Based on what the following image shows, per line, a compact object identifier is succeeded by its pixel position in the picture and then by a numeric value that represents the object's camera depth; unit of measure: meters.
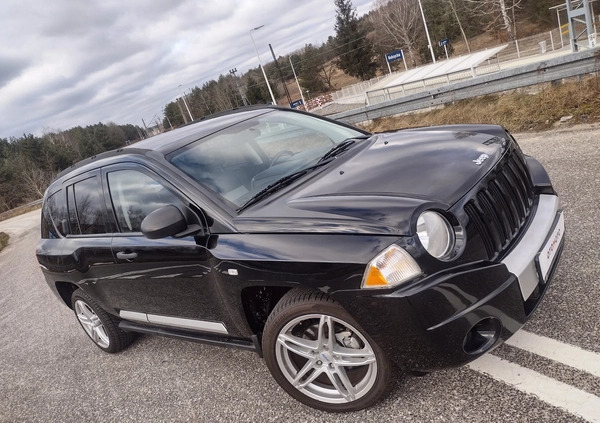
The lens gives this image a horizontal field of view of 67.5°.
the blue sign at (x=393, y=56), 40.69
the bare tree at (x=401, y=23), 59.12
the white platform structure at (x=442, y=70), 24.94
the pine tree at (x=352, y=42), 62.91
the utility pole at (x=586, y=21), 10.12
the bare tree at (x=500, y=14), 41.09
